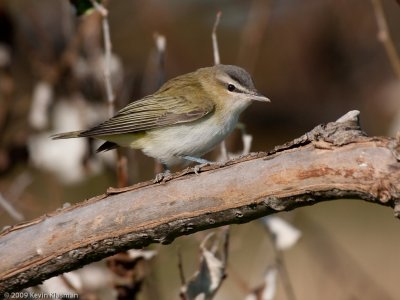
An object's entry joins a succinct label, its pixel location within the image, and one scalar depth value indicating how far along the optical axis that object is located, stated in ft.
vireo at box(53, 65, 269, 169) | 27.02
